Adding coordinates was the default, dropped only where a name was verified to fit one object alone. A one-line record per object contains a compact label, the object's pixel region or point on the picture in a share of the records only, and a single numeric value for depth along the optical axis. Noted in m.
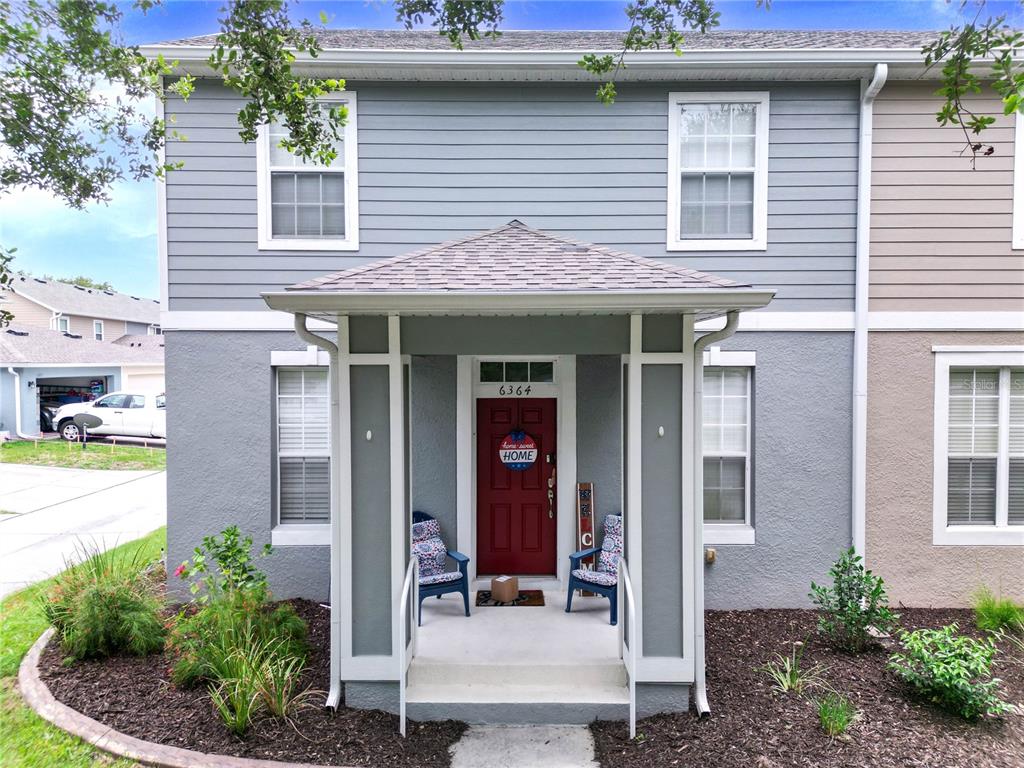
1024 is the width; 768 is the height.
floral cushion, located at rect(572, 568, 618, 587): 5.09
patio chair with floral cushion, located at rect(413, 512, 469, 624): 5.02
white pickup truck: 16.57
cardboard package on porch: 5.39
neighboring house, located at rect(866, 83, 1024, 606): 5.72
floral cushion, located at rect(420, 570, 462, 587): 5.00
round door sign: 5.83
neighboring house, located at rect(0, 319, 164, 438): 16.56
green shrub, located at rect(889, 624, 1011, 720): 3.74
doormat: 5.40
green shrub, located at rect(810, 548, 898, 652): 4.71
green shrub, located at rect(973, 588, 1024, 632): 5.27
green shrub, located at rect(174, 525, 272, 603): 4.56
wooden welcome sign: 5.70
